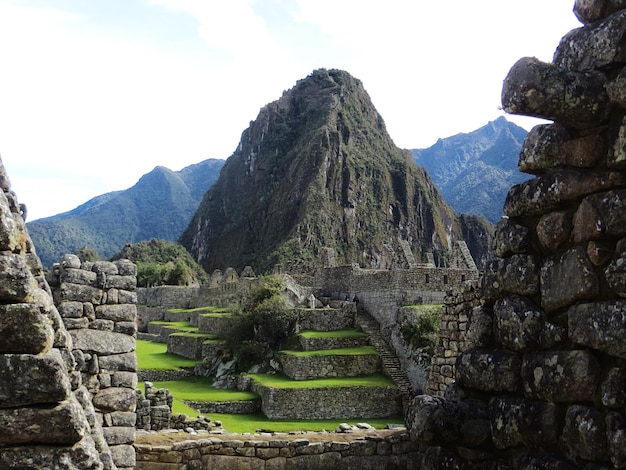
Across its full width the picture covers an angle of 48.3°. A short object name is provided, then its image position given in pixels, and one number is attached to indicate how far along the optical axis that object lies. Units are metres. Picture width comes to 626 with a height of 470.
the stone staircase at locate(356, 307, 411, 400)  26.89
